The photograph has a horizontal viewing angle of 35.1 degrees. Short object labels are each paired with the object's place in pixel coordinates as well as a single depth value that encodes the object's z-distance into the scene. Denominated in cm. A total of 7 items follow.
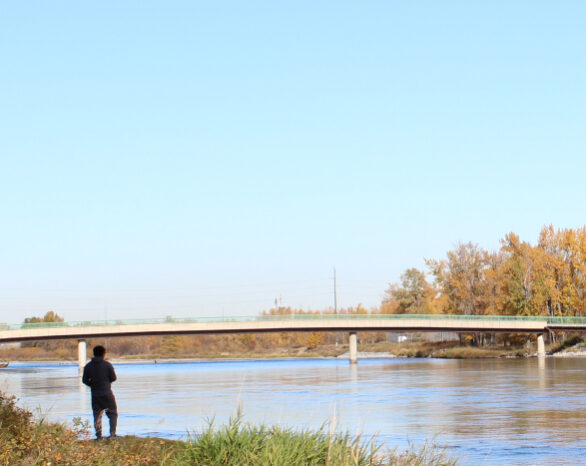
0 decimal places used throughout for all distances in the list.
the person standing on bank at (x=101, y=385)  1995
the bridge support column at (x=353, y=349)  10967
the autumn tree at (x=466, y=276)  12456
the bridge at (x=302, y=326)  10181
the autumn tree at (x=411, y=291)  15275
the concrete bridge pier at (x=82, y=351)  10631
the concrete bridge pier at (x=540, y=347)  10950
